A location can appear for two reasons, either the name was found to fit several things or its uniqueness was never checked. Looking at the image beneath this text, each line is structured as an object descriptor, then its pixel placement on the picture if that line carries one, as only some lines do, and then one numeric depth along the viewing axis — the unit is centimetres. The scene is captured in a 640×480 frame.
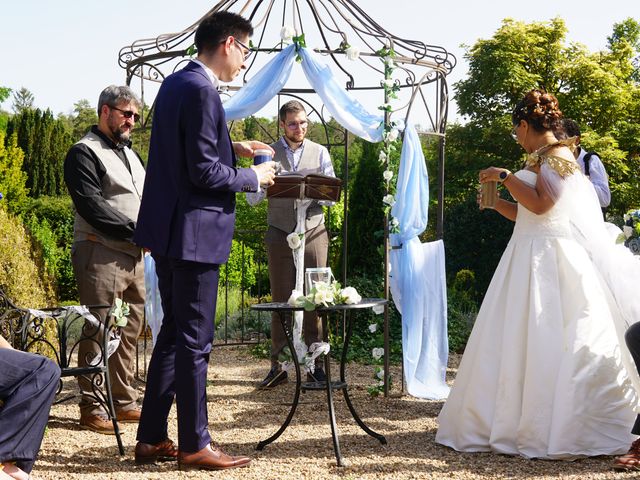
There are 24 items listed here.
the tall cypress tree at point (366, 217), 886
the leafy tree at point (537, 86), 1639
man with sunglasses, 442
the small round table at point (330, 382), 385
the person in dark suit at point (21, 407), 299
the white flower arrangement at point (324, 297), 390
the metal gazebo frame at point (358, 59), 545
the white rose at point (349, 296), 397
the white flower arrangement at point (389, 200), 539
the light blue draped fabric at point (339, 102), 533
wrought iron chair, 390
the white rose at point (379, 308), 511
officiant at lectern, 564
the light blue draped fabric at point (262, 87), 534
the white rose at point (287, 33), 528
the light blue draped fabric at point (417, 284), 550
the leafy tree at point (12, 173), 1348
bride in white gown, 380
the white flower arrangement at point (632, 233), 447
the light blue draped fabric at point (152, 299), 586
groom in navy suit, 340
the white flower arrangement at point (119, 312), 434
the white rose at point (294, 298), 396
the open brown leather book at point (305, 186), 482
